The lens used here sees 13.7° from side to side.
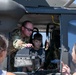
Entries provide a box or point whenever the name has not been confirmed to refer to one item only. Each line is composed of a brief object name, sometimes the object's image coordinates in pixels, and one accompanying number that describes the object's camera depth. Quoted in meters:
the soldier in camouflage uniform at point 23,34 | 4.12
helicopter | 3.77
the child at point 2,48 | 2.41
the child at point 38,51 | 4.15
